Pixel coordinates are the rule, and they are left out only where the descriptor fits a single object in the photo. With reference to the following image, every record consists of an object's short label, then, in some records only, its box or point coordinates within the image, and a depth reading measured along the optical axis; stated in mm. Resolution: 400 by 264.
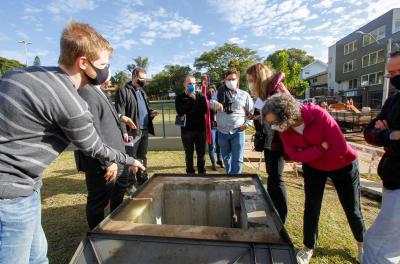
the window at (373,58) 30986
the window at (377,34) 29497
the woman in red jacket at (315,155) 2252
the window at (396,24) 27531
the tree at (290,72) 39000
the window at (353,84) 38094
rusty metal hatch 1617
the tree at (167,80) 59438
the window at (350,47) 37450
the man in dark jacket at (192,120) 4879
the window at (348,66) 38406
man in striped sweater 1272
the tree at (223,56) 62438
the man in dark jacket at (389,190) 1899
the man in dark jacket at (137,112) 4207
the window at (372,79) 31406
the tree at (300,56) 73250
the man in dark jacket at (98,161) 2617
